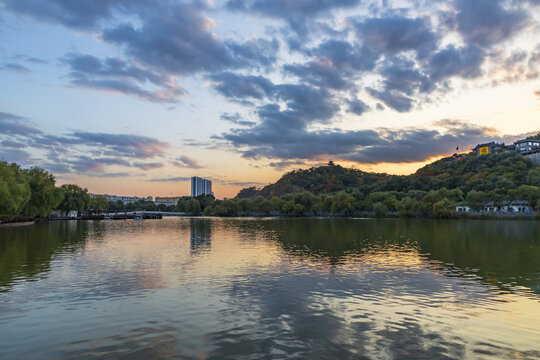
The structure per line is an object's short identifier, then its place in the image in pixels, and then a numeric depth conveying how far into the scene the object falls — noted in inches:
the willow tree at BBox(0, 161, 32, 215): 2809.8
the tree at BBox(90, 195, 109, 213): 6953.7
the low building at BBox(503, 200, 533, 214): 5017.2
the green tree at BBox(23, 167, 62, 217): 3848.4
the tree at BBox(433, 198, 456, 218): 5044.3
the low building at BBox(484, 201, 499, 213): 5283.5
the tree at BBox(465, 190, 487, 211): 5020.9
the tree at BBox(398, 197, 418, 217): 5605.3
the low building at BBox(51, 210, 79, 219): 5629.9
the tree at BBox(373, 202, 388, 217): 6016.7
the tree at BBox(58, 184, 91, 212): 5408.5
